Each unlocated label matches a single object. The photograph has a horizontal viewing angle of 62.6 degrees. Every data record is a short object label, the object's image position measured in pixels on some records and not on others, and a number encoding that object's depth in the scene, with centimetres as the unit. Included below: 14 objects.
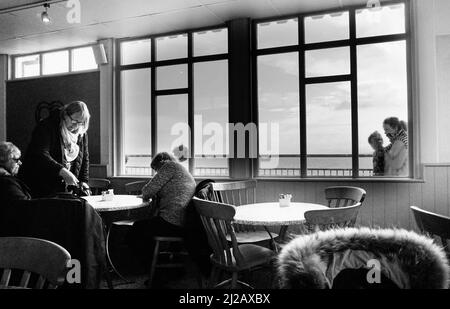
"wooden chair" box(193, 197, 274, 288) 239
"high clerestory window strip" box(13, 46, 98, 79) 605
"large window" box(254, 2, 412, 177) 439
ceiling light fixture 421
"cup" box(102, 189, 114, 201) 376
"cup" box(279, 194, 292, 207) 329
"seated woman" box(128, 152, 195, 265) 334
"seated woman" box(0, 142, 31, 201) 226
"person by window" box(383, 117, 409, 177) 427
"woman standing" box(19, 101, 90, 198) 329
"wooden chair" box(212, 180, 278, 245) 339
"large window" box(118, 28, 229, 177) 520
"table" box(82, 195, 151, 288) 334
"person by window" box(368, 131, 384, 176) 442
